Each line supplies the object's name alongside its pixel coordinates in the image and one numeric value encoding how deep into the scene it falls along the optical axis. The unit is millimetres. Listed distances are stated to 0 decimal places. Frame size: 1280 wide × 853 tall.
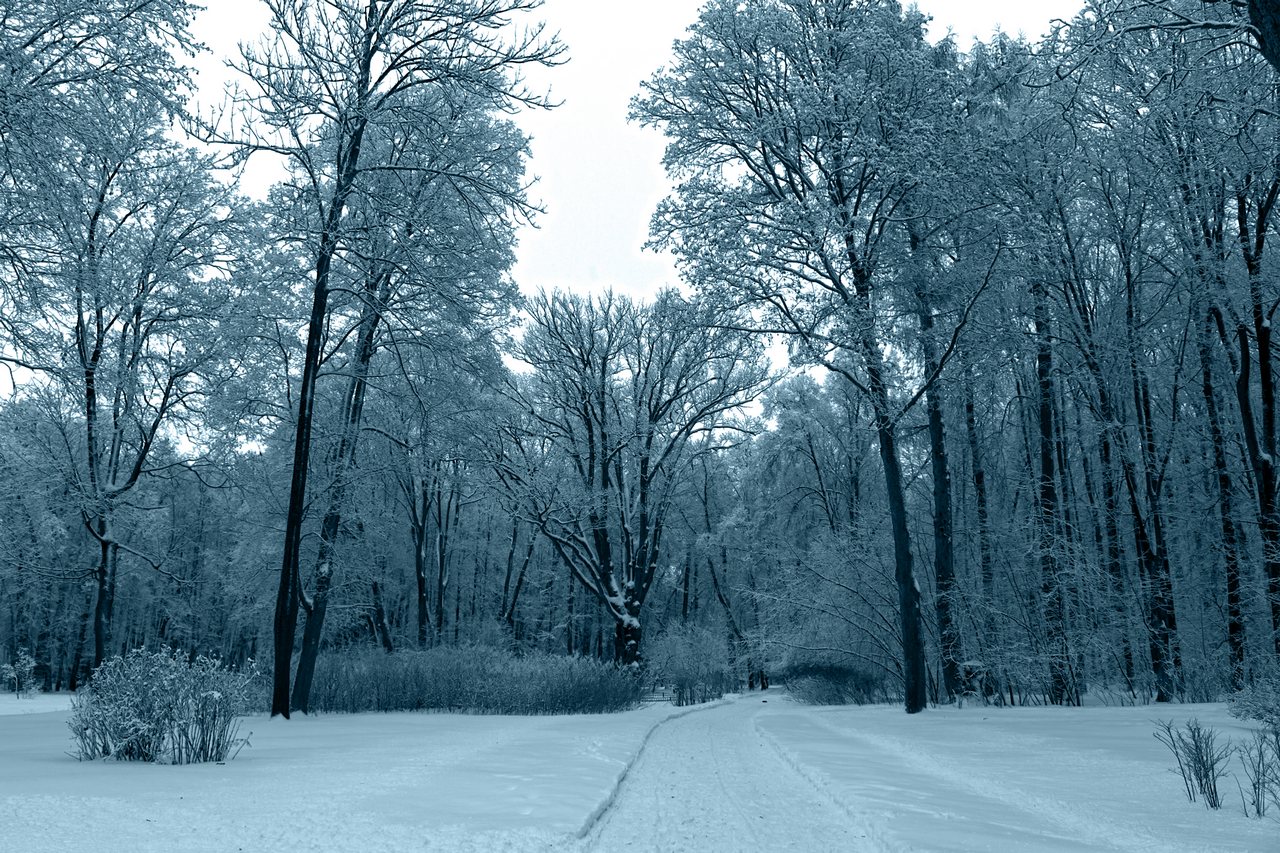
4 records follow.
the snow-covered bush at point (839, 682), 21766
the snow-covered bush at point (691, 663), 26094
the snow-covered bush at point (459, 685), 16297
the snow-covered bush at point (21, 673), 27094
